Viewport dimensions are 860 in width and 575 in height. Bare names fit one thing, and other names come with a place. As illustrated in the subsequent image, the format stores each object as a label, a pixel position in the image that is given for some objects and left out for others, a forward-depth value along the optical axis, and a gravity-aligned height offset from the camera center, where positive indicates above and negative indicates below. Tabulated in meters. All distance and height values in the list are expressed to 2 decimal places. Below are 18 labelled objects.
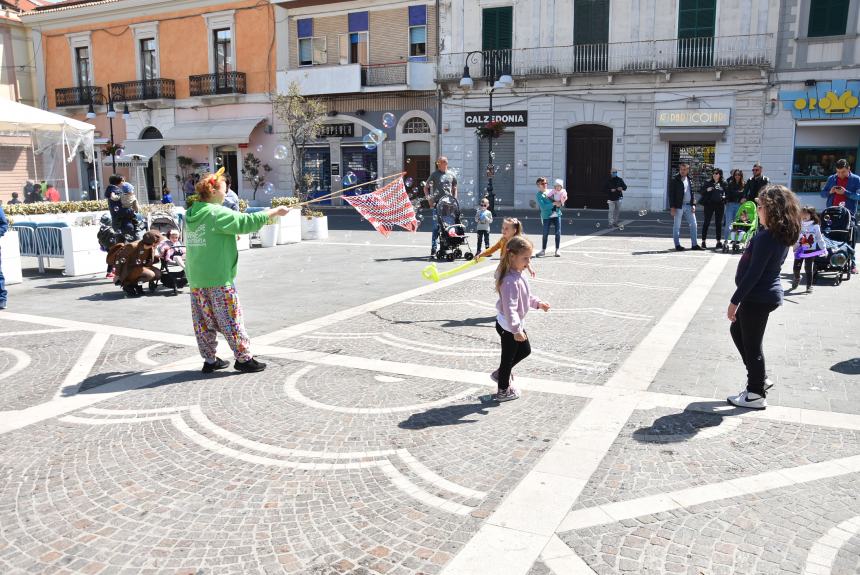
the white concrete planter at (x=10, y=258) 11.70 -1.14
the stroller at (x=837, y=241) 10.66 -0.90
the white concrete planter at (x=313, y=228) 18.27 -1.08
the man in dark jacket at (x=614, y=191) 20.03 -0.22
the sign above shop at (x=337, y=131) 31.30 +2.38
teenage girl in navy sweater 5.04 -0.69
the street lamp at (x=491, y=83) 22.28 +3.24
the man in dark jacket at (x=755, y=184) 14.35 -0.04
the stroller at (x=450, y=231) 13.40 -0.88
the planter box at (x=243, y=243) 16.06 -1.28
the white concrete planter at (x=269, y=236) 16.64 -1.16
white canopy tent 15.31 +1.36
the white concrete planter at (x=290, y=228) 17.12 -1.03
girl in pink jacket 5.32 -0.92
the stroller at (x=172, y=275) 10.66 -1.31
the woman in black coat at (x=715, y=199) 14.94 -0.35
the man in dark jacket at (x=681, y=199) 14.72 -0.34
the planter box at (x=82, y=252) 12.41 -1.12
